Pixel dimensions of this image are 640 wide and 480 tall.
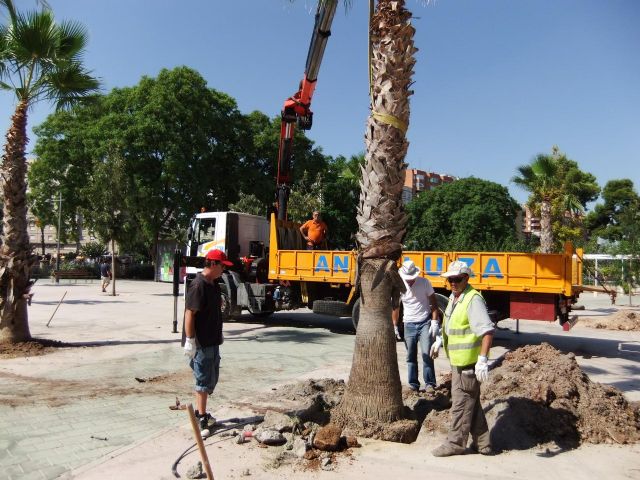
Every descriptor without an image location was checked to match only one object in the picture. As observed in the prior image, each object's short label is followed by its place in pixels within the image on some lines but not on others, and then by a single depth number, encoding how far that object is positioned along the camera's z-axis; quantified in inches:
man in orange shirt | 547.8
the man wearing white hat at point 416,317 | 267.9
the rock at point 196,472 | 164.2
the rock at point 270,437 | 190.5
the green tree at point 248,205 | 1223.6
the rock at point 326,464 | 172.9
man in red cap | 203.3
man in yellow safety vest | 181.9
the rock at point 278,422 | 199.3
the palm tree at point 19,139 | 372.5
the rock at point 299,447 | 181.3
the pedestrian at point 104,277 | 976.3
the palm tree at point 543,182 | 804.6
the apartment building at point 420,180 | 3880.4
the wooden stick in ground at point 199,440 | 127.1
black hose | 192.2
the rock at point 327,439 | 183.8
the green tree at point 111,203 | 909.8
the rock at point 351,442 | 189.5
